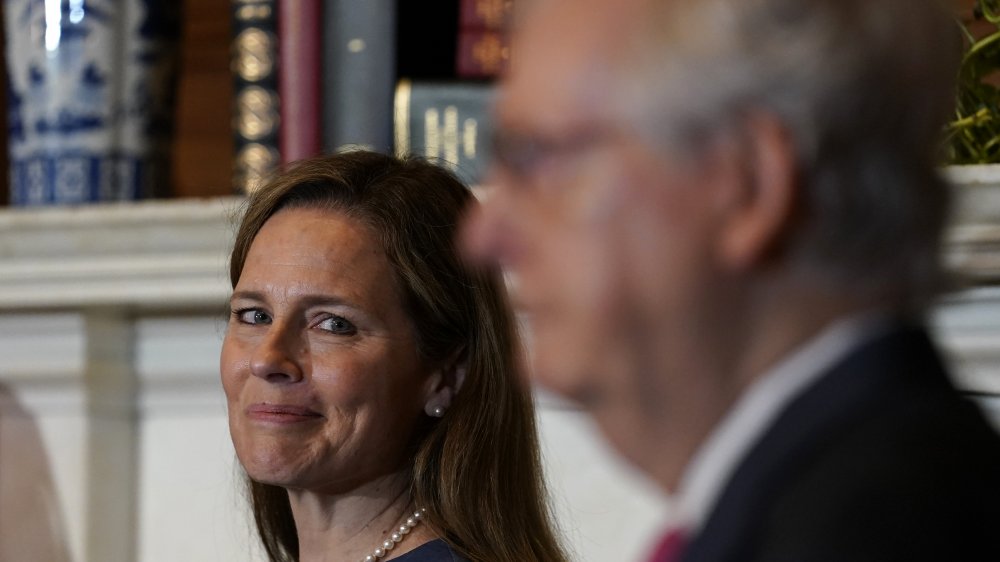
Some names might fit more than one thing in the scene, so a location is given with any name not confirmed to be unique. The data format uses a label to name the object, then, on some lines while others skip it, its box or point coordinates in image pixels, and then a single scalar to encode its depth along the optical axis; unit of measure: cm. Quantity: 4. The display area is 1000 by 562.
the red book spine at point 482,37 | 422
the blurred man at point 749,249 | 239
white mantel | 427
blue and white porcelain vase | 428
